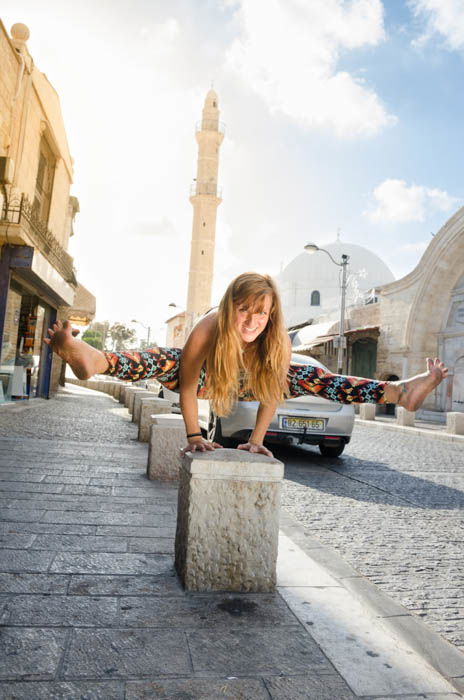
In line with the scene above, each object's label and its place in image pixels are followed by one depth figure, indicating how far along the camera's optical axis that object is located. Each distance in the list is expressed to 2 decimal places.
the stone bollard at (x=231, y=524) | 2.63
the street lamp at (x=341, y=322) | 22.02
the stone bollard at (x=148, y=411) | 8.13
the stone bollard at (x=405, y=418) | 16.23
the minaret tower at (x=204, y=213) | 45.91
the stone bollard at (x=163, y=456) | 5.42
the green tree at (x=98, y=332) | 79.00
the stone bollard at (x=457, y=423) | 13.63
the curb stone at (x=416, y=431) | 13.02
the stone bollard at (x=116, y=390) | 22.41
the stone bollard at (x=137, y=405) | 11.35
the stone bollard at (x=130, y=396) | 13.46
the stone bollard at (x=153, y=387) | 22.95
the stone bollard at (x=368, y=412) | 18.30
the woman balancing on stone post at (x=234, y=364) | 2.96
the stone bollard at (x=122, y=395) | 19.21
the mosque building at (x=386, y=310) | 22.23
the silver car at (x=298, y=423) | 7.10
